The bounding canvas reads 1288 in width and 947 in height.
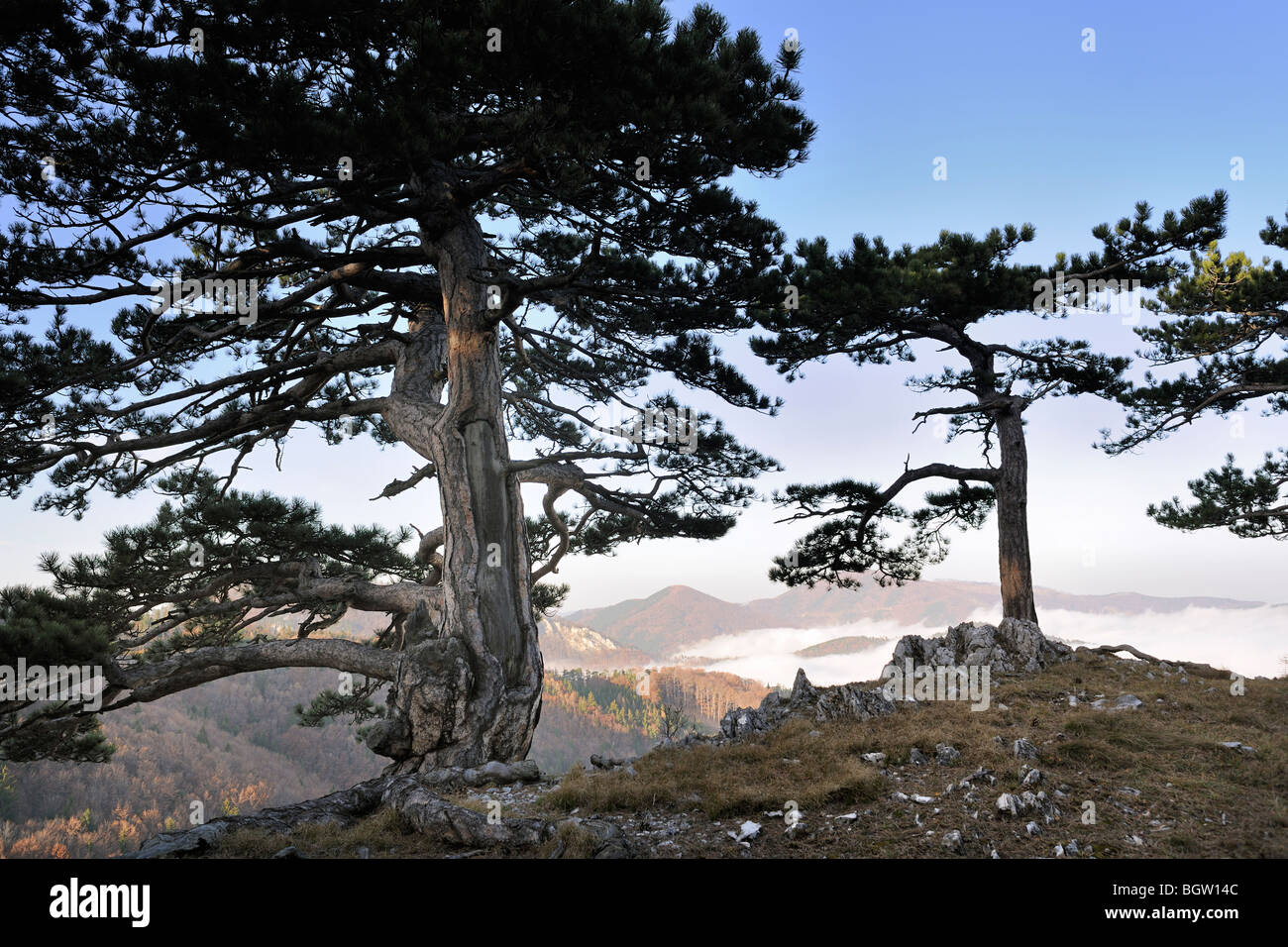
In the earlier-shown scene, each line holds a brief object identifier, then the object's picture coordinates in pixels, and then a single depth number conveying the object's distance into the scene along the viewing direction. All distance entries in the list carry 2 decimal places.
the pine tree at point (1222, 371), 12.54
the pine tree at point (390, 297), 6.79
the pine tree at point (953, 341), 10.65
